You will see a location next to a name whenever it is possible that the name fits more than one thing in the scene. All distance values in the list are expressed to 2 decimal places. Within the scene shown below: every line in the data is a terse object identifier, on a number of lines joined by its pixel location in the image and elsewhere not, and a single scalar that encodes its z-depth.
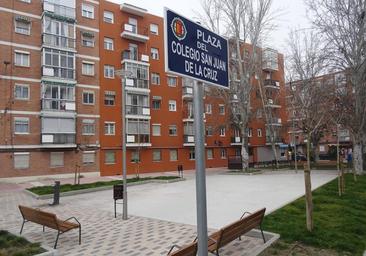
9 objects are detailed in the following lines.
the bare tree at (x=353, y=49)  21.31
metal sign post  2.58
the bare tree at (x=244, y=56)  27.52
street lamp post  9.73
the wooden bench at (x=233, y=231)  5.18
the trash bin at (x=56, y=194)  13.12
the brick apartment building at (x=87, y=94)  25.03
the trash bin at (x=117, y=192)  9.99
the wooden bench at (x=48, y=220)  6.87
